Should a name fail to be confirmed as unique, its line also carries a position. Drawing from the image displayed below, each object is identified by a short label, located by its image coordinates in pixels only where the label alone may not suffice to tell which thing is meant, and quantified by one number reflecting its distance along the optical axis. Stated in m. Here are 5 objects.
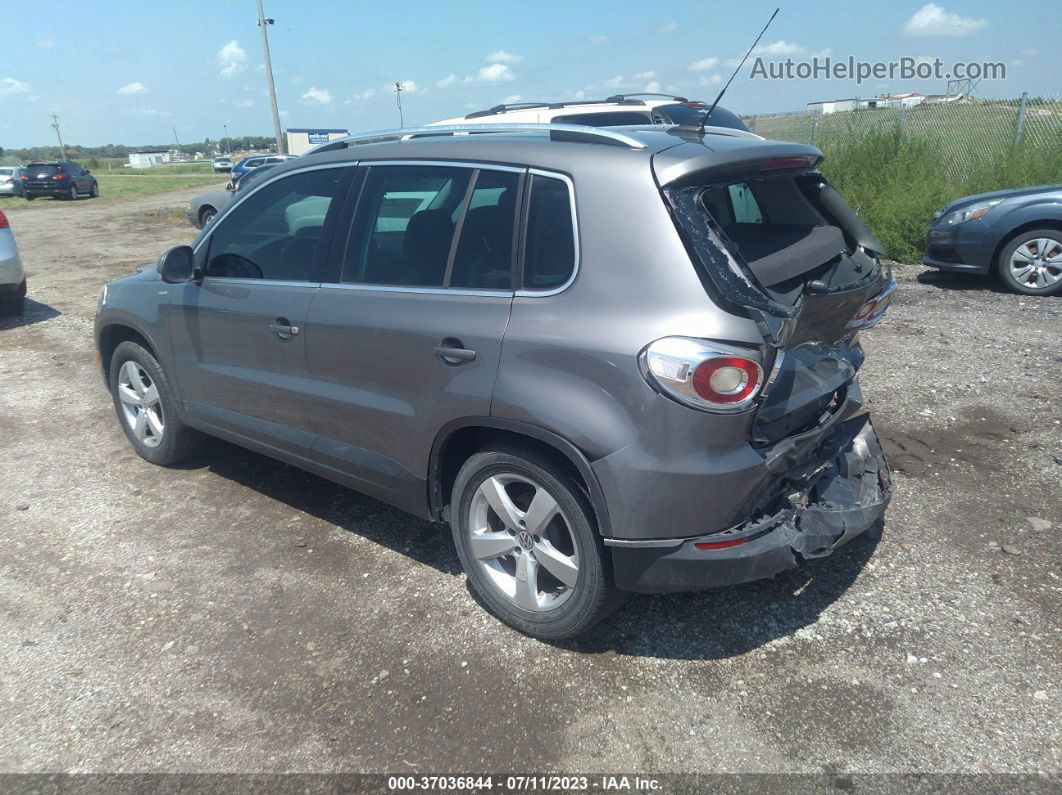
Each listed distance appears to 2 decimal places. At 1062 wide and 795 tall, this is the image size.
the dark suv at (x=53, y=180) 30.08
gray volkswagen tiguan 2.56
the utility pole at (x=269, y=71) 28.56
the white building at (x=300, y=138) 42.38
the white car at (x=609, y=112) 9.30
